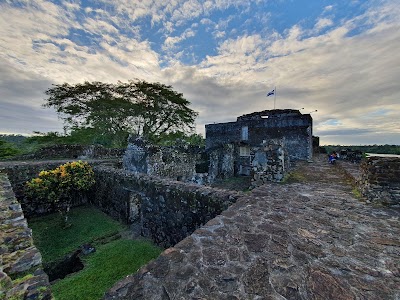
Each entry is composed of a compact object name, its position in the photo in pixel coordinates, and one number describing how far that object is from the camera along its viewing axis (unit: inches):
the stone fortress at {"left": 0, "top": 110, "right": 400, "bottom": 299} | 72.6
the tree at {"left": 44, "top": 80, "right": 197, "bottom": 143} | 727.1
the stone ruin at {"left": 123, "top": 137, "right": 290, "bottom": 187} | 258.3
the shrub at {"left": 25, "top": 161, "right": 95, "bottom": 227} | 267.8
